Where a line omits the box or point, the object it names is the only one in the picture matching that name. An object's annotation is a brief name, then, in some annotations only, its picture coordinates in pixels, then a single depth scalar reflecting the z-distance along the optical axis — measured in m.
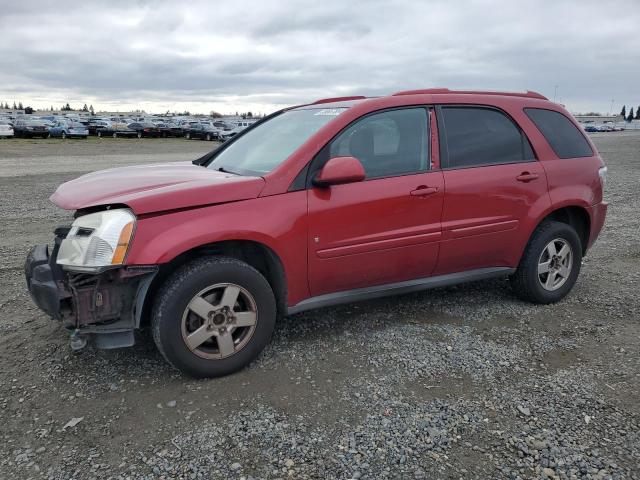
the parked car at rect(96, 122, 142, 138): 41.62
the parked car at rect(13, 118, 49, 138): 35.50
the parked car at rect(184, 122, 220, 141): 39.31
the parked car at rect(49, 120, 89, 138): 36.38
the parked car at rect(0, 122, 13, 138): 33.97
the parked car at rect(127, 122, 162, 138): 41.78
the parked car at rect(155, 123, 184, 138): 42.44
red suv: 3.02
